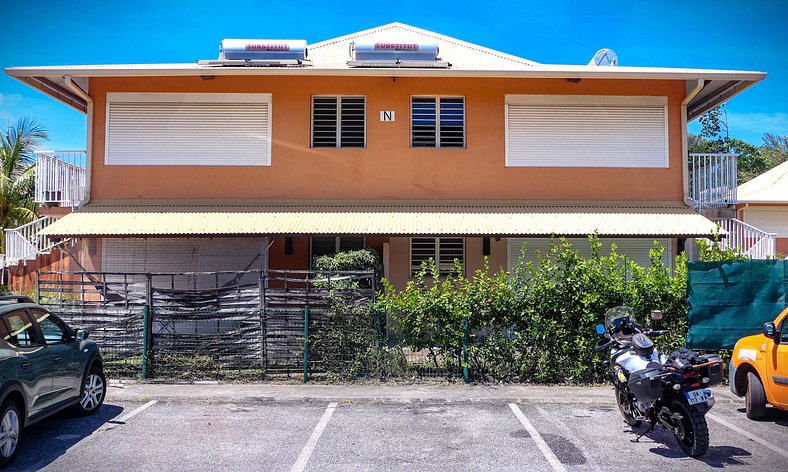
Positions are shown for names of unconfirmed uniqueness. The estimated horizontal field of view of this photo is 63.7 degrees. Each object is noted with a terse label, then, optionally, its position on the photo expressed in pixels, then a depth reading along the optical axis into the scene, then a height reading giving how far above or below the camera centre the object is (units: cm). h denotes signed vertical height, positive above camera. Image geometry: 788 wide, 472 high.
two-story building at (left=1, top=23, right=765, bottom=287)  1466 +241
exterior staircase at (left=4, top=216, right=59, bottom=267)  1612 +4
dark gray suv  639 -138
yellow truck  770 -145
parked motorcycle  649 -139
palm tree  2258 +265
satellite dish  1666 +517
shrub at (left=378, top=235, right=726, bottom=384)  1038 -103
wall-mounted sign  1492 +319
